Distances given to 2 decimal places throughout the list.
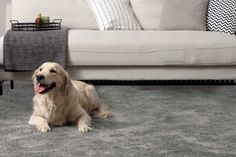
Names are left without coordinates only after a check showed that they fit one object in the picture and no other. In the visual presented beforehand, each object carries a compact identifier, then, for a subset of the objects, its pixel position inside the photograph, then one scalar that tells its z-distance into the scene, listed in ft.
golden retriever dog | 7.15
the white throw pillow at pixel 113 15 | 11.51
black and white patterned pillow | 11.33
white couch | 9.66
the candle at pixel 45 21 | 10.39
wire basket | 10.20
